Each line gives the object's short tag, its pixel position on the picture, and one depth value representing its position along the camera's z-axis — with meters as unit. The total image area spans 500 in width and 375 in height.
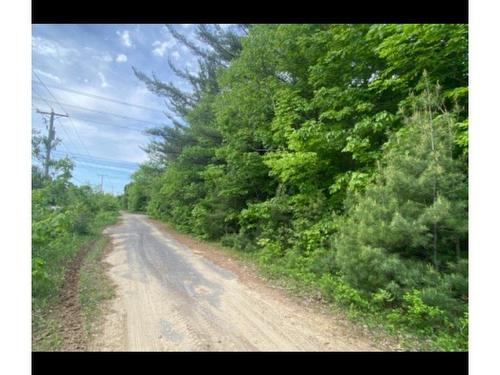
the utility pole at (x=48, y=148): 8.53
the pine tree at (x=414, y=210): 2.99
